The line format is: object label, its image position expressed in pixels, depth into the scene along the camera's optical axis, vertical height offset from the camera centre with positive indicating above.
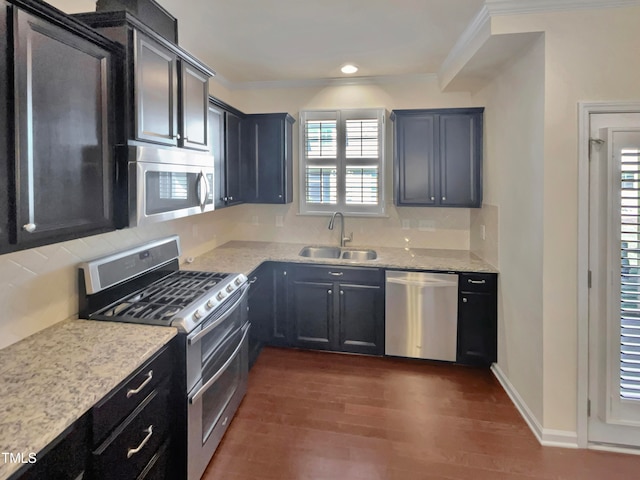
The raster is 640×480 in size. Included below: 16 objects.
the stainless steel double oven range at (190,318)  1.72 -0.51
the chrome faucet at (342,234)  3.85 -0.13
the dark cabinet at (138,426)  1.23 -0.81
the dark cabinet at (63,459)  0.94 -0.69
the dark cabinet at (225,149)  2.89 +0.66
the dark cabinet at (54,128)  1.13 +0.36
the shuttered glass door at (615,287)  2.02 -0.38
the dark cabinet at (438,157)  3.31 +0.63
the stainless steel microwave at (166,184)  1.65 +0.22
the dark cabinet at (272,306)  3.23 -0.80
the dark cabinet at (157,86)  1.63 +0.75
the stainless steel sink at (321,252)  3.82 -0.32
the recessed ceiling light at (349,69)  3.33 +1.50
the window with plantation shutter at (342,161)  3.76 +0.67
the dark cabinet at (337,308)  3.20 -0.80
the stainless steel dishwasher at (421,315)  3.04 -0.82
